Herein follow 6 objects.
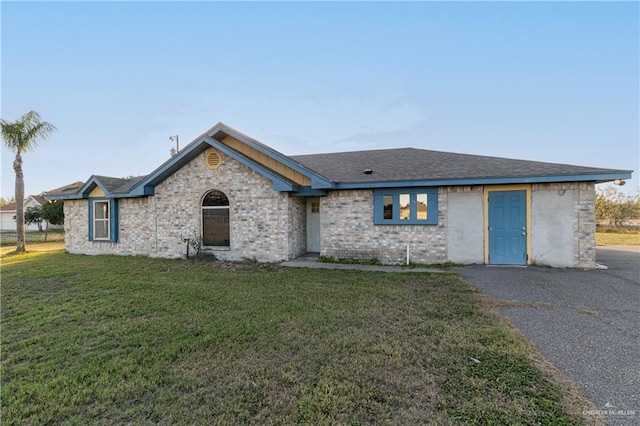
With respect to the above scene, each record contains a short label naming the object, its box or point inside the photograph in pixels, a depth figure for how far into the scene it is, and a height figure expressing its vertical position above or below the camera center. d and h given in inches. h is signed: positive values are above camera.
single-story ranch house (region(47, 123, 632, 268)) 338.6 +4.4
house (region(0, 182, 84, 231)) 1476.4 +8.7
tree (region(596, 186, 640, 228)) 957.2 -0.8
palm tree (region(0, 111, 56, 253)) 524.4 +145.7
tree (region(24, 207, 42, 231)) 950.4 -2.3
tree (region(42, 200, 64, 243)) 853.2 +9.2
